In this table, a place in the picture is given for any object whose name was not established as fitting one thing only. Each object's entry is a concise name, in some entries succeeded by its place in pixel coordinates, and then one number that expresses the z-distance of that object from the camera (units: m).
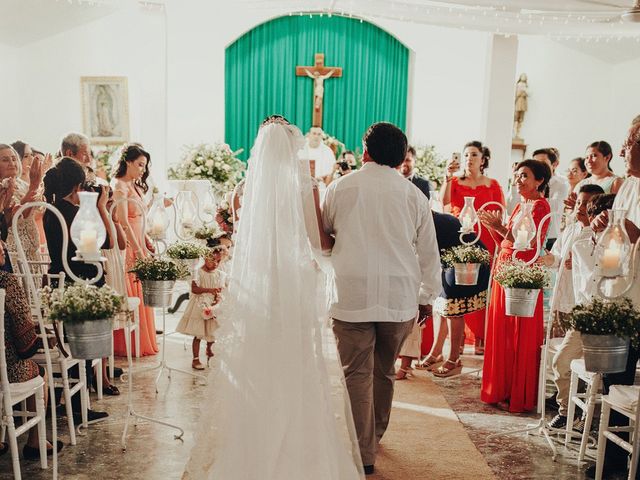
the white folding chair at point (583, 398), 3.65
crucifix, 11.88
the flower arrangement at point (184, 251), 4.58
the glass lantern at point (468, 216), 4.43
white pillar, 8.66
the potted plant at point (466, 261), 4.55
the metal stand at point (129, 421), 3.86
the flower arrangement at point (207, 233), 5.29
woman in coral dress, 5.28
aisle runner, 3.71
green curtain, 11.79
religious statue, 11.52
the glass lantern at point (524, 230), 4.14
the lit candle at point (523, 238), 4.14
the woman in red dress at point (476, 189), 6.03
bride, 3.10
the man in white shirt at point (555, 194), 7.19
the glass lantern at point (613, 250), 3.02
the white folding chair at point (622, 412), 3.08
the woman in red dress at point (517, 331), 4.62
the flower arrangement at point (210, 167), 9.14
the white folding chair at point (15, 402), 2.99
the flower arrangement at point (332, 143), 11.33
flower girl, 5.30
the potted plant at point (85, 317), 2.94
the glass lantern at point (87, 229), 2.93
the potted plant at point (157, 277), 3.94
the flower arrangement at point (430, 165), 10.31
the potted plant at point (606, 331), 3.02
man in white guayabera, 3.47
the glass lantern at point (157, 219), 4.11
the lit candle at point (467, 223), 4.45
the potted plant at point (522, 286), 4.03
